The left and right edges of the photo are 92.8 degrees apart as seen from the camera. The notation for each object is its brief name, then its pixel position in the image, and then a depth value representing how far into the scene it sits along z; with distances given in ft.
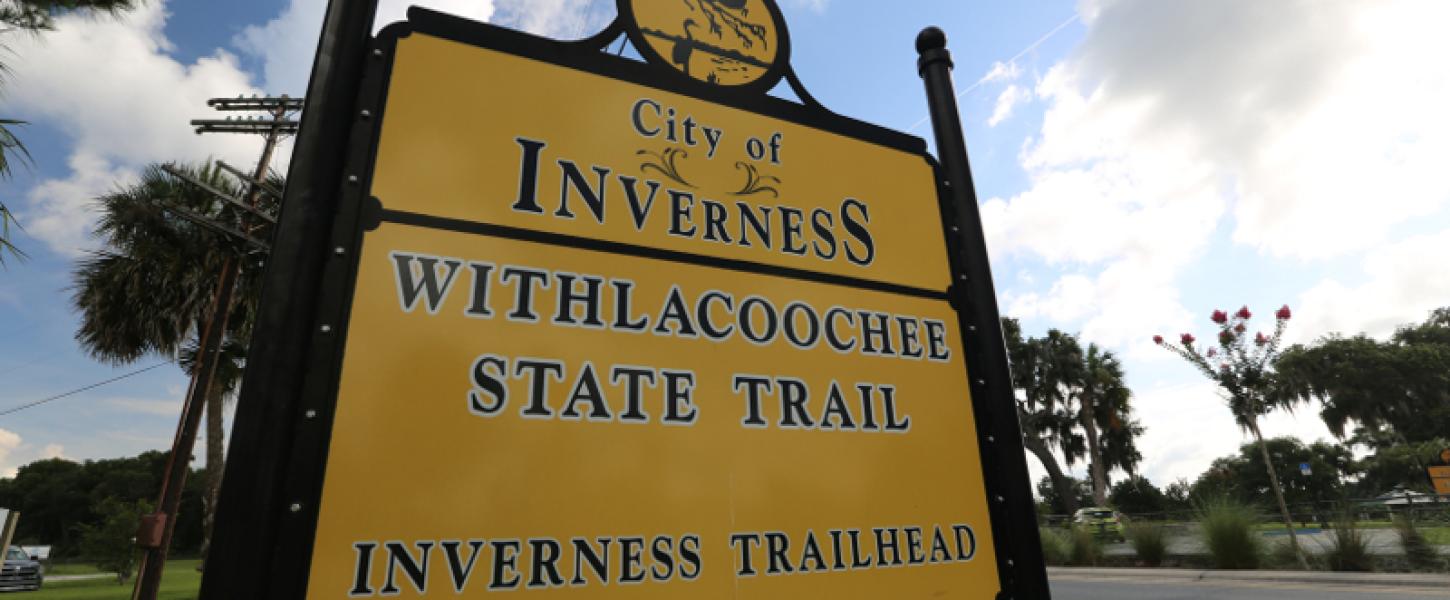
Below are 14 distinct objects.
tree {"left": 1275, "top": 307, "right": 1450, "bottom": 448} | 126.93
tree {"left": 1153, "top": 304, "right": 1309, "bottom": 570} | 47.03
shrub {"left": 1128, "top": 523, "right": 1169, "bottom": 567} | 43.55
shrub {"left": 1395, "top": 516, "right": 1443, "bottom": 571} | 32.40
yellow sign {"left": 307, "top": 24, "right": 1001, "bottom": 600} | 3.87
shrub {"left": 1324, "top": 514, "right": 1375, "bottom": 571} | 34.01
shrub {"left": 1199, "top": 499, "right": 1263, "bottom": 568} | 37.55
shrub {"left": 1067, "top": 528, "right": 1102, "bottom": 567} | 49.16
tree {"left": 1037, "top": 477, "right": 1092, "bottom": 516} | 103.04
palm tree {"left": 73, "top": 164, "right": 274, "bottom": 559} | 41.93
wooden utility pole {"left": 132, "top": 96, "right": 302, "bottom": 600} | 31.45
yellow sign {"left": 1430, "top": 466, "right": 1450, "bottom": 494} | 41.06
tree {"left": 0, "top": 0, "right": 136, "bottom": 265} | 22.65
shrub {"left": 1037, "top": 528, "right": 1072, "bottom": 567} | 51.85
